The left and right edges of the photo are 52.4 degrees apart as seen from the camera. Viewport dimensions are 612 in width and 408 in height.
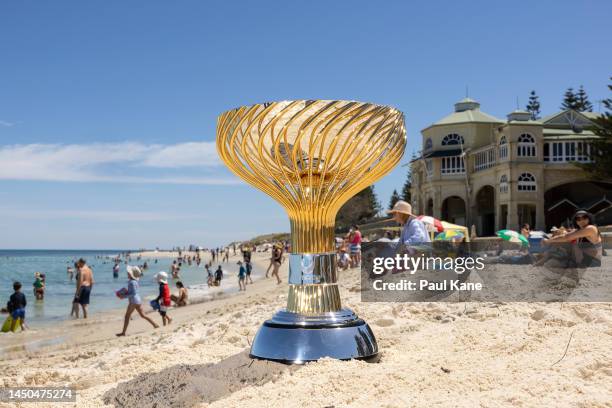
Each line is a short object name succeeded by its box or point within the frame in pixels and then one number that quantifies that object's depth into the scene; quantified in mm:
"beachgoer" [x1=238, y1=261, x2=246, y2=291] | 25312
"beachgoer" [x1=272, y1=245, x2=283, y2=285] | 23789
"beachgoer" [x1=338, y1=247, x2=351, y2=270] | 18203
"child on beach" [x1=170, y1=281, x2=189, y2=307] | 18375
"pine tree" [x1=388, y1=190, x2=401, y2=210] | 75762
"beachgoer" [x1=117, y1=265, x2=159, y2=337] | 11469
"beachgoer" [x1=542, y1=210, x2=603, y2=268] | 6695
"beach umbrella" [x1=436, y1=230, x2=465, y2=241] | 12730
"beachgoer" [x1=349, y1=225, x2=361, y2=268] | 18188
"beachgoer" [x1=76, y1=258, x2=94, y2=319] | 15798
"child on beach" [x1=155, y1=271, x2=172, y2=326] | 12727
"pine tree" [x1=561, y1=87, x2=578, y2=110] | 69000
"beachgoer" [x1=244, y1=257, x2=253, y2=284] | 27766
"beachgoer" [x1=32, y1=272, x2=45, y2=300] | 24047
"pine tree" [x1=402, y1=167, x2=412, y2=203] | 67000
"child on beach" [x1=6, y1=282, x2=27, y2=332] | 13781
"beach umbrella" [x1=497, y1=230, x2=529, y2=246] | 14492
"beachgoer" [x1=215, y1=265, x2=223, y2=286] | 29859
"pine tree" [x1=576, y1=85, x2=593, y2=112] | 68688
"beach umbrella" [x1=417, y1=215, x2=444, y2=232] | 12728
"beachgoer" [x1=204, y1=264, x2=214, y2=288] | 29992
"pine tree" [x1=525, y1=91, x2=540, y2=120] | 70312
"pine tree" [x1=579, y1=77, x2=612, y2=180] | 32125
